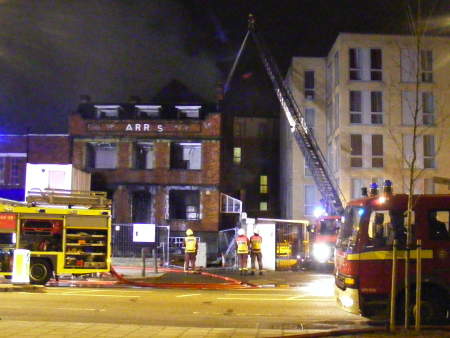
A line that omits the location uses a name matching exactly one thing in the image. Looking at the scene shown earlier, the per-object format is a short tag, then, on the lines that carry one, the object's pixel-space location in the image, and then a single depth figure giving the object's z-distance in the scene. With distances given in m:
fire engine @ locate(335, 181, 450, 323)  10.40
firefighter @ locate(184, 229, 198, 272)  22.92
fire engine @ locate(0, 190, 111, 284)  18.20
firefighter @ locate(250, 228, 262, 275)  22.88
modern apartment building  38.03
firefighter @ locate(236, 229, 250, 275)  22.34
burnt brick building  36.78
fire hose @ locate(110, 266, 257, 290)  18.75
